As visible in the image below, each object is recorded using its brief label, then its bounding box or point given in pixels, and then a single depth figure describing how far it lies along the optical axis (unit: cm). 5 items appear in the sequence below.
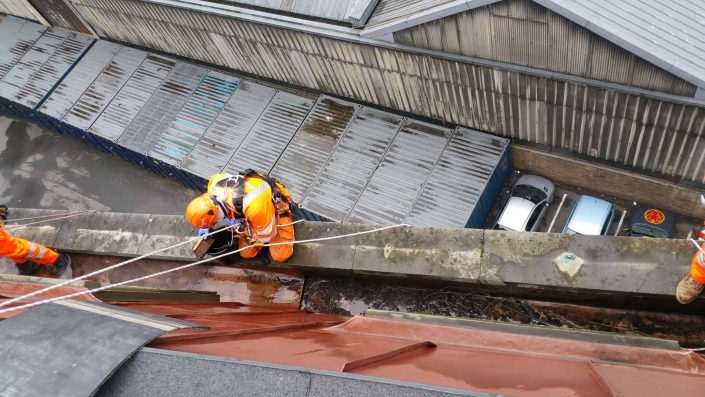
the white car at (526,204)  1421
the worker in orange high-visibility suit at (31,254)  852
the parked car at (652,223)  1344
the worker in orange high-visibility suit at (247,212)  709
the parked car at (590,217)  1366
